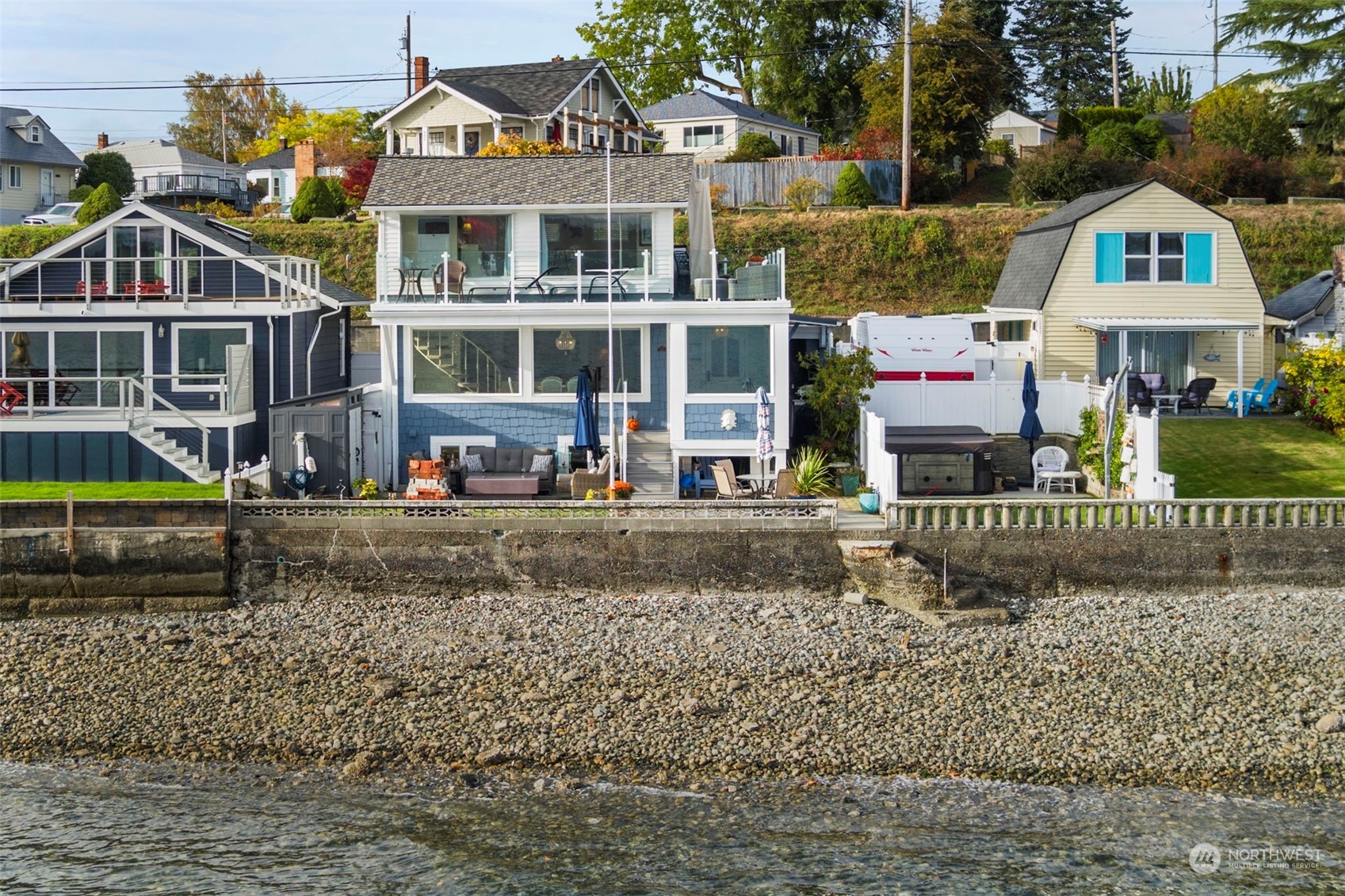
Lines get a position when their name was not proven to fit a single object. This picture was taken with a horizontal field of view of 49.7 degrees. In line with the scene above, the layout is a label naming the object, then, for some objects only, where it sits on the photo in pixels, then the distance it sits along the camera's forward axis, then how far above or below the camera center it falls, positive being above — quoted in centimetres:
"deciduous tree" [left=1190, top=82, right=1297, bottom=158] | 4997 +992
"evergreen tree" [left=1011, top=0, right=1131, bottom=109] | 6269 +1604
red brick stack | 2269 -99
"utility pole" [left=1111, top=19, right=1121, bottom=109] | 5589 +1301
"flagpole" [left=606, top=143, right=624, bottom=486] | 2292 +65
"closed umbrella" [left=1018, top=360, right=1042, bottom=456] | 2505 +11
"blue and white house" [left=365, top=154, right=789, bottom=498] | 2448 +170
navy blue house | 2327 +125
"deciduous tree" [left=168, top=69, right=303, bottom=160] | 8100 +1720
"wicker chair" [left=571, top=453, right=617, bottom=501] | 2317 -102
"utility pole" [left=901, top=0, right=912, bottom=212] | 4284 +895
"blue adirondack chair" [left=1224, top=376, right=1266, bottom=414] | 2956 +42
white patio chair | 2439 -84
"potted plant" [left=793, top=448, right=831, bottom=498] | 2339 -98
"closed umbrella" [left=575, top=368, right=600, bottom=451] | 2391 -8
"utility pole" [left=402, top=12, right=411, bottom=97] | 6248 +1638
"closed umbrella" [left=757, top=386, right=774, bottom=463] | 2361 -23
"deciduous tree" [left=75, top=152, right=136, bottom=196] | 5816 +996
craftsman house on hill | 4353 +934
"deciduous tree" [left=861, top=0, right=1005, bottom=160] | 4781 +1090
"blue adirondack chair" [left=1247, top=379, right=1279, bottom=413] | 2936 +36
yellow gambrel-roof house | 3142 +272
